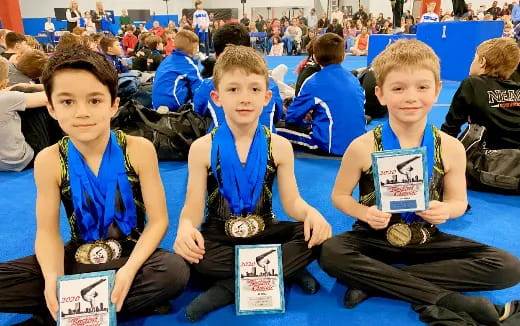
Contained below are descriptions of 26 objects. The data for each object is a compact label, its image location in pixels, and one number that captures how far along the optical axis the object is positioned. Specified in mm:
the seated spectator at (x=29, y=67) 4020
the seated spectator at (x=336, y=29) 13438
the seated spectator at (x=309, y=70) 4039
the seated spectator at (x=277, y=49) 16047
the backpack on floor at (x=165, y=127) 3693
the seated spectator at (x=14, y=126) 3348
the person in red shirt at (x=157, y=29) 15023
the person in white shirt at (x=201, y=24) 13688
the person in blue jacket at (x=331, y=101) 3537
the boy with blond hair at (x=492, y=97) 2867
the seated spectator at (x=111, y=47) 5934
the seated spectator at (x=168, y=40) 10828
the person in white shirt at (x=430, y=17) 9227
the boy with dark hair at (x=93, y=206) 1501
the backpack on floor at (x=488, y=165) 2861
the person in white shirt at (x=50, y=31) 15664
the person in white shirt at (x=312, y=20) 19945
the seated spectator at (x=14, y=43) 5523
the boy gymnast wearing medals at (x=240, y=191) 1739
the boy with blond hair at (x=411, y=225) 1672
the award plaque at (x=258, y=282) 1636
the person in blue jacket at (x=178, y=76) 4293
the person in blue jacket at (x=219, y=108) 3141
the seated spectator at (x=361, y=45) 14250
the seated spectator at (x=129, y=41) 12594
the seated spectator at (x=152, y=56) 7734
